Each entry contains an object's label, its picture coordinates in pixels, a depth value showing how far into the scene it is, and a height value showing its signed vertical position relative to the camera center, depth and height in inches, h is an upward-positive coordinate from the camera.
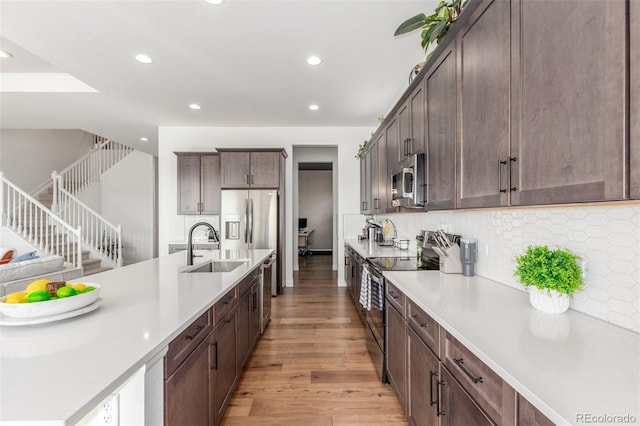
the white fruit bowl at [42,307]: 44.0 -14.5
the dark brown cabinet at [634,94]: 27.9 +11.4
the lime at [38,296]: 45.3 -13.0
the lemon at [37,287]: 48.2 -12.2
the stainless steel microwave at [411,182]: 87.1 +9.7
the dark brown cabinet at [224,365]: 66.1 -37.0
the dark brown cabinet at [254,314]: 104.0 -38.3
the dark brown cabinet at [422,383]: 52.6 -33.8
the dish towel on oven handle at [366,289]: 106.5 -28.7
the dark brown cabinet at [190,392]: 45.2 -30.8
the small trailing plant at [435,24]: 68.1 +46.6
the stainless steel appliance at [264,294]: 125.8 -36.9
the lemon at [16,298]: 45.8 -13.4
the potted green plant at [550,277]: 46.6 -10.4
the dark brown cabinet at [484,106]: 49.2 +19.9
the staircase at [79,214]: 218.5 -0.6
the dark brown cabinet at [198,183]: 206.2 +21.3
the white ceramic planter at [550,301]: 48.6 -14.8
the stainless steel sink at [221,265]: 114.4 -20.6
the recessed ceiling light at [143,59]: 119.7 +64.2
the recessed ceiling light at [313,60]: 121.1 +64.2
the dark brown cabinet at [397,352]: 70.7 -36.8
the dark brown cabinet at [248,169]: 194.2 +29.3
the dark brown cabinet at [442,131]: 66.9 +20.6
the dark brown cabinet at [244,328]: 87.7 -36.6
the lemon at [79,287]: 50.7 -13.1
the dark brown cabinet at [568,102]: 30.2 +13.7
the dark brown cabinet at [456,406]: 39.4 -28.5
